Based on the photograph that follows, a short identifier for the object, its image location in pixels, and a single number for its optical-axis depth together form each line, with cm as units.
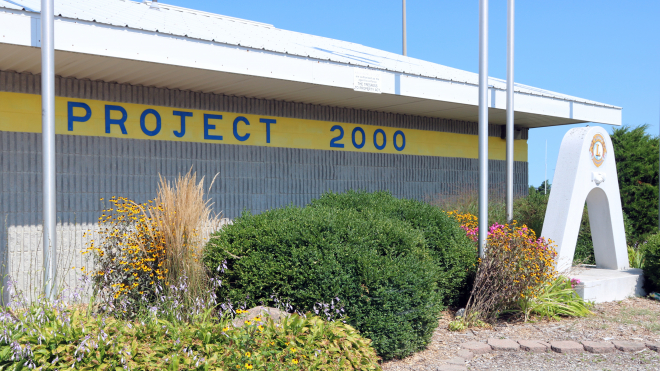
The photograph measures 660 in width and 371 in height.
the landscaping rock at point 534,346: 542
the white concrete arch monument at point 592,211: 775
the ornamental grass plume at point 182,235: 534
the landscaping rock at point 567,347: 539
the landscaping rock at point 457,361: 493
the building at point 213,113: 654
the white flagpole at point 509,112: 840
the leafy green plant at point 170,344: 373
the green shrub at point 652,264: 817
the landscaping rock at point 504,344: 542
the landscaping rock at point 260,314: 449
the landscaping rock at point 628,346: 550
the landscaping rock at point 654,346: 553
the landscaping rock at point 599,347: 544
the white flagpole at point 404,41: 1850
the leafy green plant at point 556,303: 661
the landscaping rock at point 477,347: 530
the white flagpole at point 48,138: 491
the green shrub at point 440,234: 656
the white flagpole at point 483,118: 697
